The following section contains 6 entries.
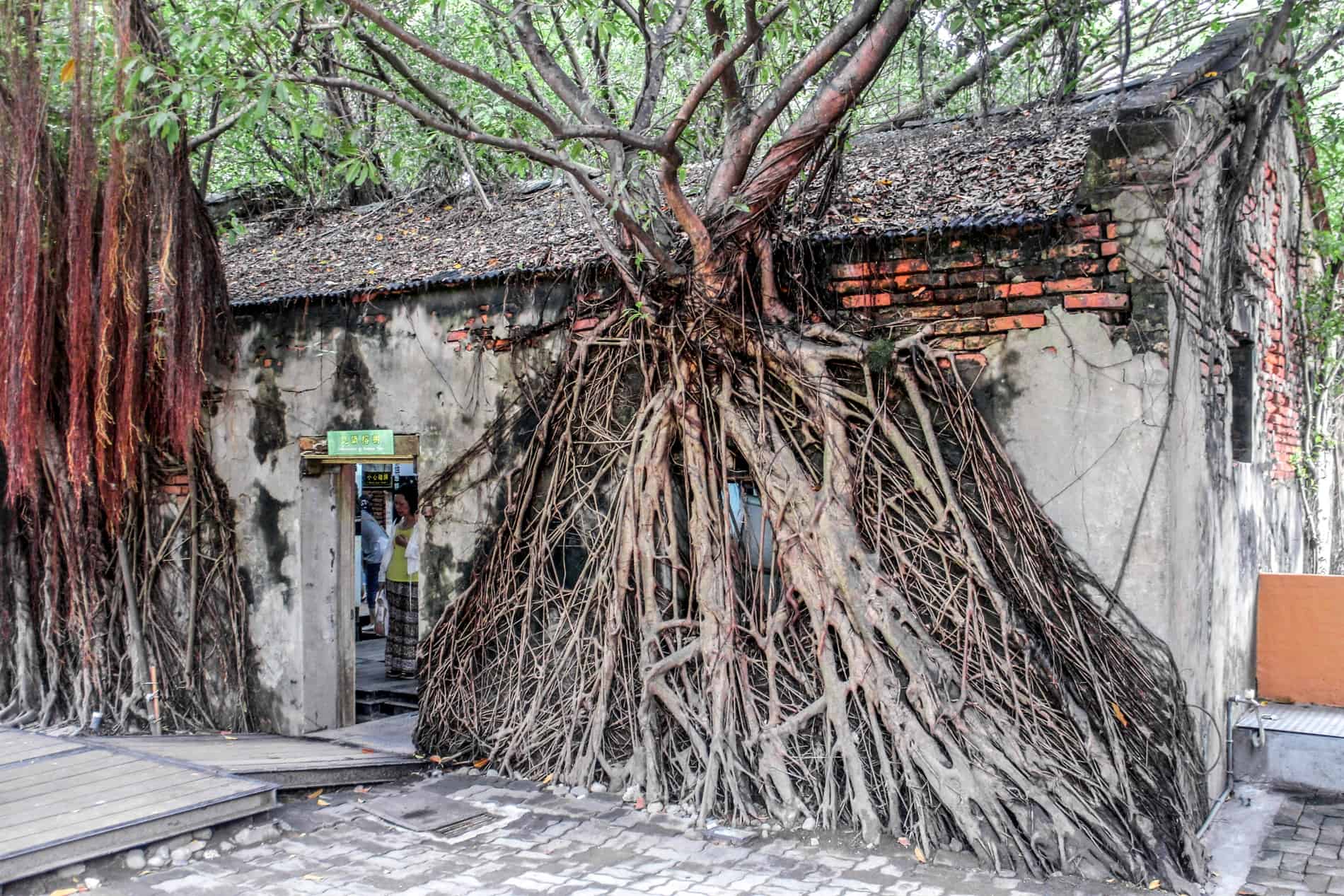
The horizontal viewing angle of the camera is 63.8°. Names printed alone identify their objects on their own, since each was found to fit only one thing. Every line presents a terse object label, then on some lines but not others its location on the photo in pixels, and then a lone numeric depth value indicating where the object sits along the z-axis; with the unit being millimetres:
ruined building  4984
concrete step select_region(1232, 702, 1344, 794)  5586
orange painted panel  6246
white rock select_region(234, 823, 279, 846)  5043
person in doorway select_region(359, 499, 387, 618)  11492
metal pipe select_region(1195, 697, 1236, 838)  5469
